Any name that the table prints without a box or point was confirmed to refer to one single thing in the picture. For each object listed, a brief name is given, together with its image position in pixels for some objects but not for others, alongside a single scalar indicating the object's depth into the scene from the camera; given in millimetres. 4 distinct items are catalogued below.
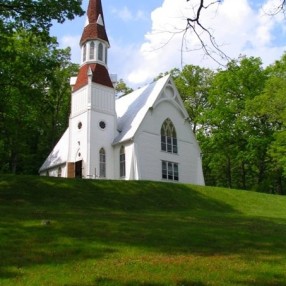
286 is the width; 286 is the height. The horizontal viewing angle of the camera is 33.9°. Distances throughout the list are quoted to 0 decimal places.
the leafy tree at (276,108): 41344
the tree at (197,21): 8008
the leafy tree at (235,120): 47844
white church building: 38250
